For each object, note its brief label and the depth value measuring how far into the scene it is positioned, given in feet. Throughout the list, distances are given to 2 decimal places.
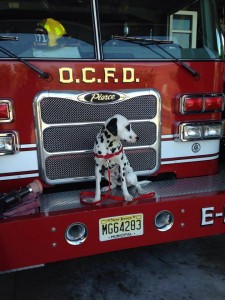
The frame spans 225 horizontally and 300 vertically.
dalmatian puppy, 7.72
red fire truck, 7.36
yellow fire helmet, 8.41
